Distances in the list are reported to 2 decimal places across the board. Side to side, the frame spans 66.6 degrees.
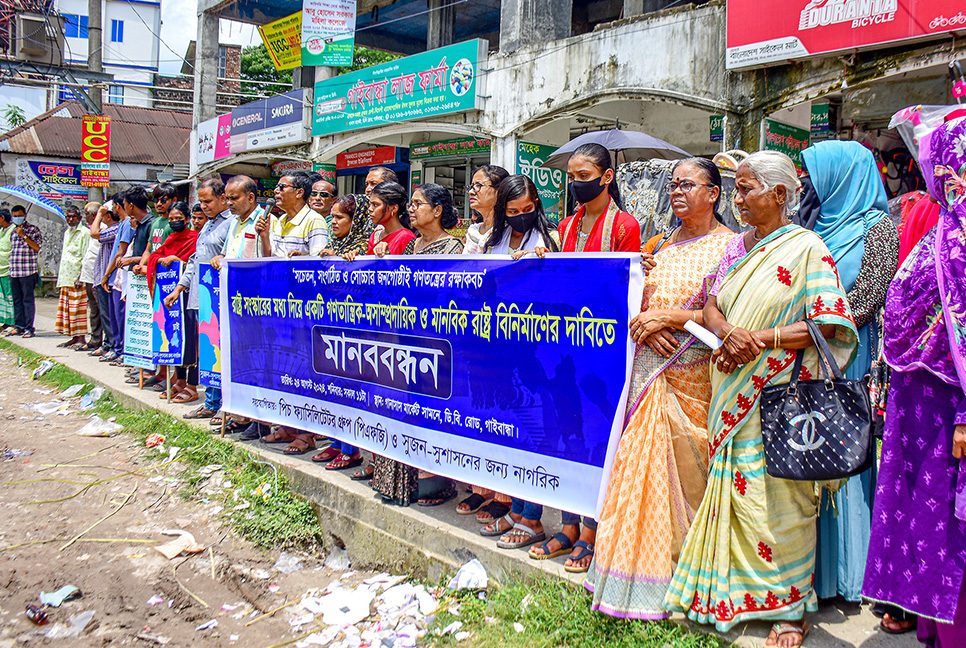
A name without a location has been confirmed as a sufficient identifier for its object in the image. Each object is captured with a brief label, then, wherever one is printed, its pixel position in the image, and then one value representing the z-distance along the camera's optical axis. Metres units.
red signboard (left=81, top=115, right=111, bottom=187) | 16.11
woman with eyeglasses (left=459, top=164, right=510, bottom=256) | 4.07
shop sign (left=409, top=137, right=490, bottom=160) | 14.59
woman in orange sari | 2.70
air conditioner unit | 26.55
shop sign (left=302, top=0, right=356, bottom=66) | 14.52
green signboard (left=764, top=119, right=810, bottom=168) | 8.59
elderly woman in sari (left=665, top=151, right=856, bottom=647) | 2.49
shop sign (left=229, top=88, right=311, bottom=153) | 15.90
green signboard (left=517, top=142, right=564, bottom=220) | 11.66
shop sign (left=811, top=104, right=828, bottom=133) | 9.24
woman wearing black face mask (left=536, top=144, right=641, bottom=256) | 3.34
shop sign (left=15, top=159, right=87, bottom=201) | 24.33
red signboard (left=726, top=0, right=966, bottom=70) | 6.90
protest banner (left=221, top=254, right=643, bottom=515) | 3.11
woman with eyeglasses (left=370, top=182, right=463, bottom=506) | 4.04
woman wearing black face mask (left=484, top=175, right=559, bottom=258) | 3.75
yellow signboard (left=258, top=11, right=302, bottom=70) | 15.84
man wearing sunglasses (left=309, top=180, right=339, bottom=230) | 5.34
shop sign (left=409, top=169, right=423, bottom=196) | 16.53
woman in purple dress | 2.21
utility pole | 16.58
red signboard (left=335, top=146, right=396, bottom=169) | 16.80
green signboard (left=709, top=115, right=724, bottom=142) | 9.75
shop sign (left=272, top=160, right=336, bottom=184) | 16.23
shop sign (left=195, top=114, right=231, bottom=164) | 18.44
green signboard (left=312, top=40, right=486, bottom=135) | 11.88
